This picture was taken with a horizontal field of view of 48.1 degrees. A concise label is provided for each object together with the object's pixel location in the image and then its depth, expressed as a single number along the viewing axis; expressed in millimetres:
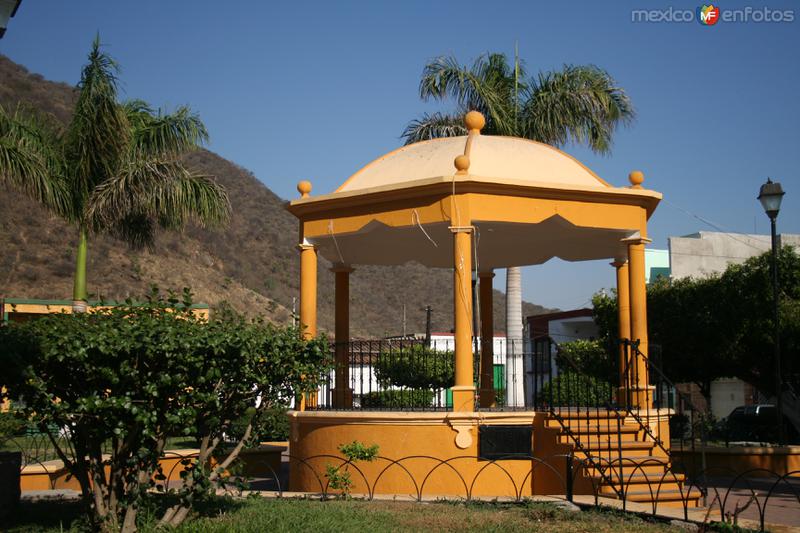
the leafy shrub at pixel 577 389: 11250
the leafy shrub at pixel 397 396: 20866
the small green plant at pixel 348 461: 11531
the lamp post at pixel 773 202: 15664
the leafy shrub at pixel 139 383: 7582
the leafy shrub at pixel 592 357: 28525
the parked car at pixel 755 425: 24084
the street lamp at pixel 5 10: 5348
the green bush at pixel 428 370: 30225
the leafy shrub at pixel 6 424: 12984
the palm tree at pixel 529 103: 22172
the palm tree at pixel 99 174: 19812
